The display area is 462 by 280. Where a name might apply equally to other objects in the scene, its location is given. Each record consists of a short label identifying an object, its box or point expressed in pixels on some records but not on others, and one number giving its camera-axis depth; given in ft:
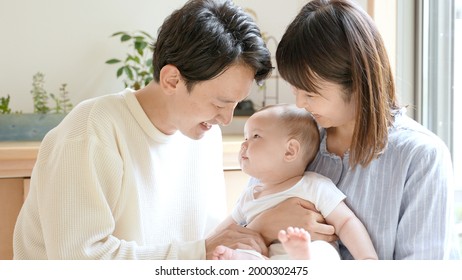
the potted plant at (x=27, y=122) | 9.04
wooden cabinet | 7.93
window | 7.43
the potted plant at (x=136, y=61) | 9.73
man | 5.05
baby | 4.97
